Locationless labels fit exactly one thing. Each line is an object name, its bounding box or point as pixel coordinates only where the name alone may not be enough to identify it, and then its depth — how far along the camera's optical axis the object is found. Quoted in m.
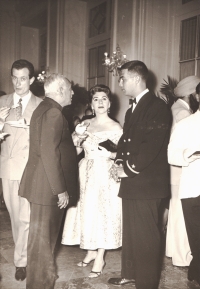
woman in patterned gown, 3.04
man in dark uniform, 2.33
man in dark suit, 2.27
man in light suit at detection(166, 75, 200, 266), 3.19
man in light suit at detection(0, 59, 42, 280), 2.88
